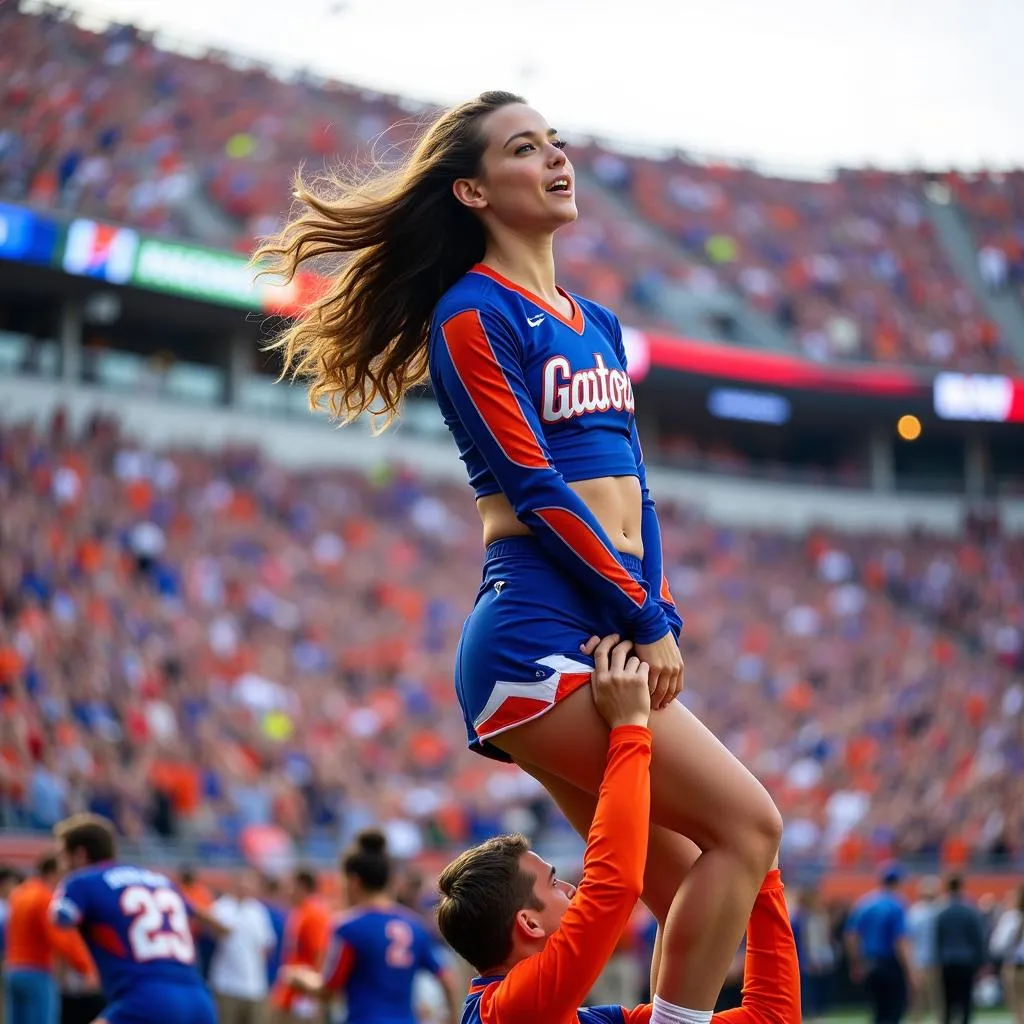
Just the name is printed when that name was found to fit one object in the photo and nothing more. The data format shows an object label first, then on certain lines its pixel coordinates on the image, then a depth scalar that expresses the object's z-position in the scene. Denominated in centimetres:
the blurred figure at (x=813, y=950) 1634
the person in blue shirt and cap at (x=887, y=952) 1402
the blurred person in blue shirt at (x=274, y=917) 1359
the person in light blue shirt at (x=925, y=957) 1561
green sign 2369
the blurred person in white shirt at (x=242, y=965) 1275
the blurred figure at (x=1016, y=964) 1370
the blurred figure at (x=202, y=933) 1218
